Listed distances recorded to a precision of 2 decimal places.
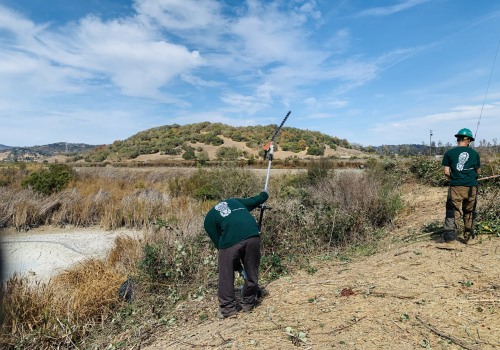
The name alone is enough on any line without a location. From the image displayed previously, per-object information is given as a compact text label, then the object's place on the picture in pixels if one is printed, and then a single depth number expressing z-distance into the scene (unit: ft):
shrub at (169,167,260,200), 45.68
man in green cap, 21.58
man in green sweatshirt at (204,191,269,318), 15.85
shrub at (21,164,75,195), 55.31
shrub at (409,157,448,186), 47.78
